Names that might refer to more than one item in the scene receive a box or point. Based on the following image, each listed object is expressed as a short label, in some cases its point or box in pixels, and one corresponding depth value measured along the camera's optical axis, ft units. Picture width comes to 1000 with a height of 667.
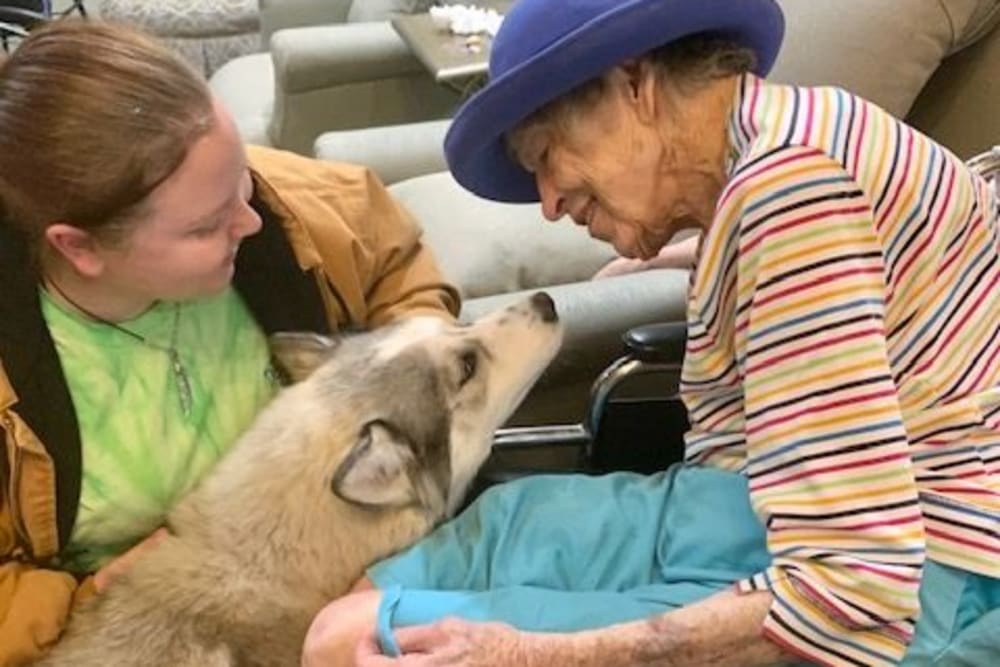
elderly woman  4.15
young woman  4.85
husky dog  5.28
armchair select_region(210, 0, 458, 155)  12.39
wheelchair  6.24
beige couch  6.86
